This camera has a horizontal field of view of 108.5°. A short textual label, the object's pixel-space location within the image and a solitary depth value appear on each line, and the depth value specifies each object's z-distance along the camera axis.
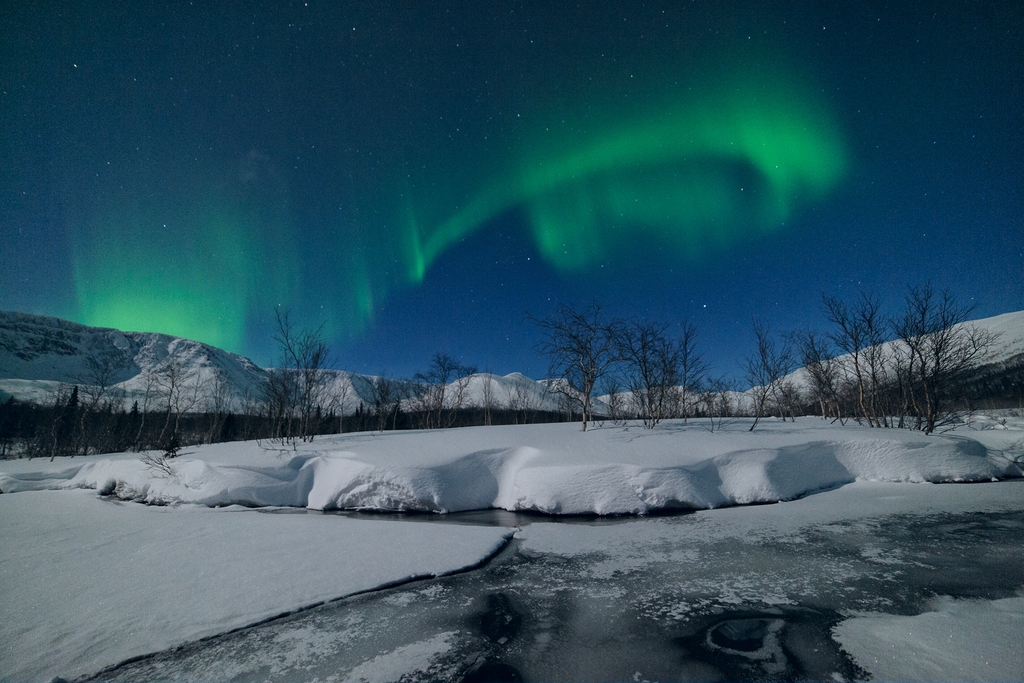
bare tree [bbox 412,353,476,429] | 43.64
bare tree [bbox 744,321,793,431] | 26.55
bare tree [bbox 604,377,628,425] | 31.14
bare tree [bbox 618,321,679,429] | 19.95
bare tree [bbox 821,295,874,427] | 21.22
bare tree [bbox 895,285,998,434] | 17.30
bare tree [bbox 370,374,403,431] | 47.53
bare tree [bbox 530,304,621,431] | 18.27
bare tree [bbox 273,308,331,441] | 22.75
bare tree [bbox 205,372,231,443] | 47.18
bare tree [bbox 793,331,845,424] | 26.77
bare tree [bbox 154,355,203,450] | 16.86
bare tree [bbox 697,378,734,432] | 30.76
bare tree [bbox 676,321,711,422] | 24.02
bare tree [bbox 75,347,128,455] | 33.24
